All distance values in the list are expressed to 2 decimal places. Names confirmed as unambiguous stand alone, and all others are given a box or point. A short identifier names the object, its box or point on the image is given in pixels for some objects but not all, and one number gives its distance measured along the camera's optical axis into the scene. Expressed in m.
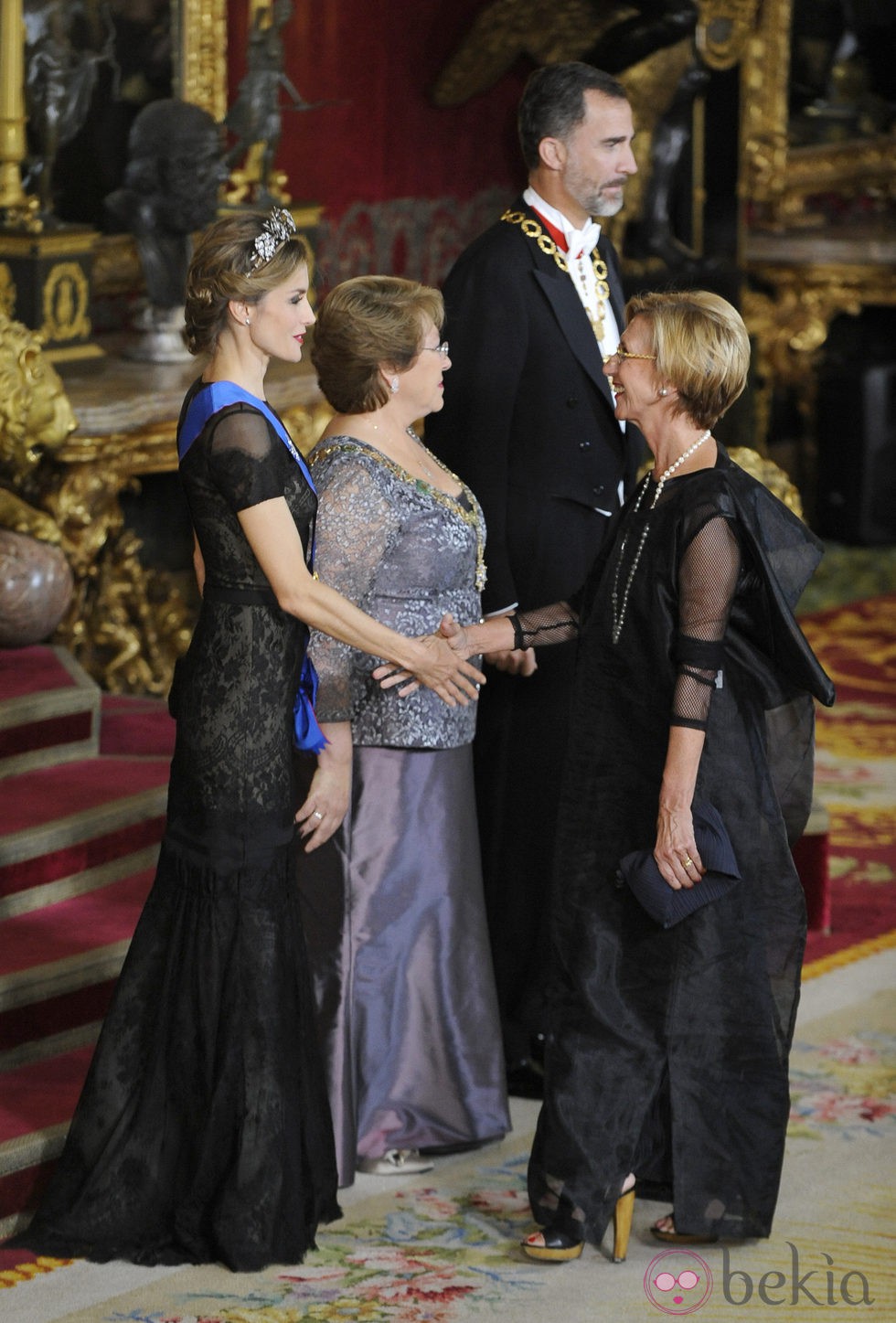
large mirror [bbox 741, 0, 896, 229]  20.52
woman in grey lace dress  7.62
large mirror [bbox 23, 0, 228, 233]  13.29
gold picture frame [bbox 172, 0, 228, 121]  14.34
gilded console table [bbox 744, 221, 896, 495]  19.83
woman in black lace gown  6.88
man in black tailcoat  8.70
